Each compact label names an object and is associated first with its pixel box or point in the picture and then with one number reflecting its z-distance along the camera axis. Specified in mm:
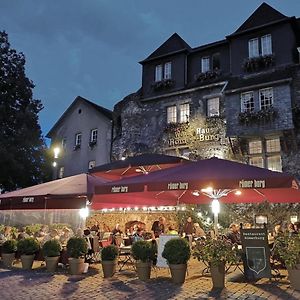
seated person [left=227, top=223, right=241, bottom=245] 11612
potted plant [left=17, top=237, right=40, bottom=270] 10414
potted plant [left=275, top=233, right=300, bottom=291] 7406
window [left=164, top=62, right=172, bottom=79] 23372
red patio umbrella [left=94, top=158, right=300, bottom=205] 7505
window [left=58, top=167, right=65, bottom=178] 28959
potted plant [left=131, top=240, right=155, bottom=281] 8586
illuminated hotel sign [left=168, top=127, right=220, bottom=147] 20234
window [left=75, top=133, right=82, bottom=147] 28384
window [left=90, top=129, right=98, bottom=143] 27144
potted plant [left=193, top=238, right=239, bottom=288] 7676
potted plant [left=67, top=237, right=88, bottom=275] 9422
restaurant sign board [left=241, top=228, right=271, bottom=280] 8031
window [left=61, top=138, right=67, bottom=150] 29378
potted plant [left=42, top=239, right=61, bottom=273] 9930
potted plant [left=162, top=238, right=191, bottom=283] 8195
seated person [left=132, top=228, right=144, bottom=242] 11386
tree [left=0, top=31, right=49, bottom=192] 27438
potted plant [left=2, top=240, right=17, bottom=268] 11031
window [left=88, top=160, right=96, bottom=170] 26512
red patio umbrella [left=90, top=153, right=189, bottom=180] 12125
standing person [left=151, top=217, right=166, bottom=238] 15955
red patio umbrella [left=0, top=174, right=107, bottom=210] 9500
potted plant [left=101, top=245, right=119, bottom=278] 9031
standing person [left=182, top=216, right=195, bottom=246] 14631
